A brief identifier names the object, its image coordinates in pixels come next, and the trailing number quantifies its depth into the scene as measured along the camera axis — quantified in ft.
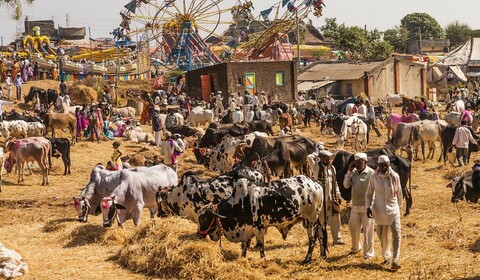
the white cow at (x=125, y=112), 108.47
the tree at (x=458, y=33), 368.48
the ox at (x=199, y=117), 103.81
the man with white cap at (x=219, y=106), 113.70
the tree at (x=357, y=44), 208.85
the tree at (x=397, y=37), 315.62
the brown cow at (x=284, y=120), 95.66
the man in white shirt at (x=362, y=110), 90.43
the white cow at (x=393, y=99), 134.84
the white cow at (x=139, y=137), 90.58
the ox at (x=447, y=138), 67.77
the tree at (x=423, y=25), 378.32
